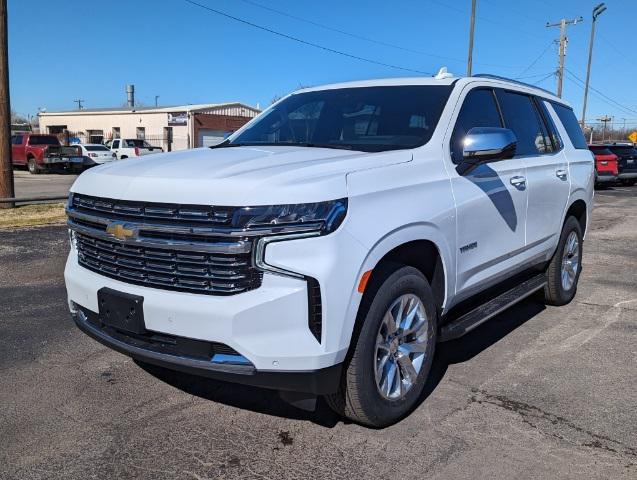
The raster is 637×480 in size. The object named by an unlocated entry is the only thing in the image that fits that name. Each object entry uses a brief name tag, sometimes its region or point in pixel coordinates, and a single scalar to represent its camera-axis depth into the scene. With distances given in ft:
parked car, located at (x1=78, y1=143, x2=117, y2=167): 99.50
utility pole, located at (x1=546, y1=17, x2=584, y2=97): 133.28
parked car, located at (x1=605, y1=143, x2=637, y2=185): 83.82
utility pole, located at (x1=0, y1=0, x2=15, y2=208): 40.93
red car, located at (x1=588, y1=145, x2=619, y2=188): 74.33
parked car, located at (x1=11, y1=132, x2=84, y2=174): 90.89
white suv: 8.96
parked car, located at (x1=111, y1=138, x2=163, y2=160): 107.76
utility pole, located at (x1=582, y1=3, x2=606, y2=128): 137.69
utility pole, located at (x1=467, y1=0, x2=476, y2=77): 86.69
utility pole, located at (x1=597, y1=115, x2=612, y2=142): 258.16
